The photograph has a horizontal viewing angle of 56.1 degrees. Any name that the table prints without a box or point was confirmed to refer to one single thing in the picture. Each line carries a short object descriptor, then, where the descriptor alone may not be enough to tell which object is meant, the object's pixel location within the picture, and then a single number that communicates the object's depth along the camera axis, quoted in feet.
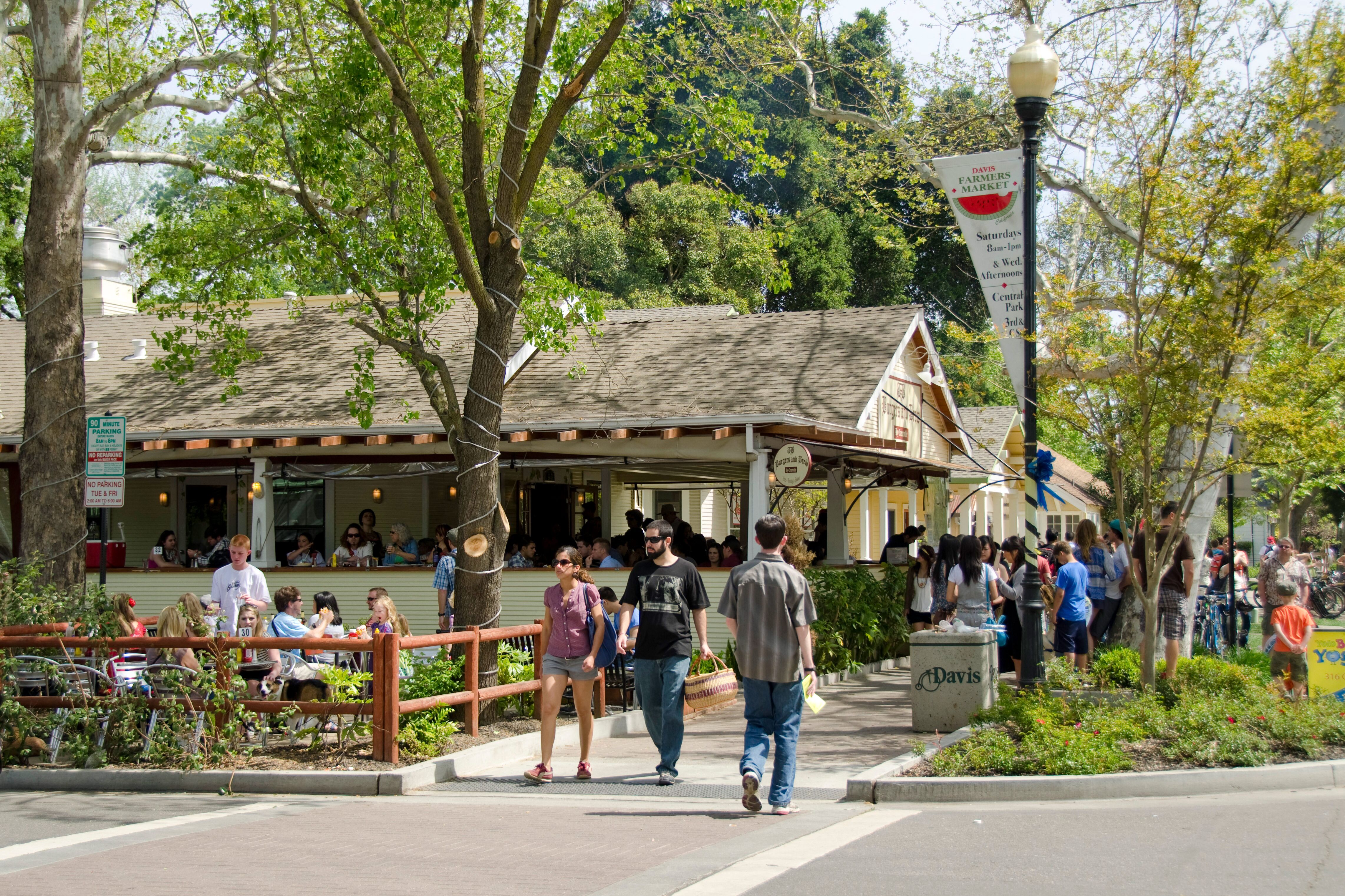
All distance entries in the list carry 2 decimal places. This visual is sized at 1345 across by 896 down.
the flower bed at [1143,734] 28.63
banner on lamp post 36.32
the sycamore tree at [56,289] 40.42
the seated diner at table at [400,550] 57.47
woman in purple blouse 30.12
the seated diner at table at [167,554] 59.36
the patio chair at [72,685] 32.78
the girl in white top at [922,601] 51.47
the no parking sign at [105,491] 38.14
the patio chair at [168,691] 31.68
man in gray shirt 25.32
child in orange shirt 37.55
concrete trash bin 34.91
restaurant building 50.72
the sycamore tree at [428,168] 37.50
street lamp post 34.71
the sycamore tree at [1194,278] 33.35
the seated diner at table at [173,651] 33.53
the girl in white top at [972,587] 41.50
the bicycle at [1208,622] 60.75
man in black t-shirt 29.25
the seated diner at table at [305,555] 58.13
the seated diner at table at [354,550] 57.57
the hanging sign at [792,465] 46.70
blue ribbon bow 35.55
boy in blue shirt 44.14
